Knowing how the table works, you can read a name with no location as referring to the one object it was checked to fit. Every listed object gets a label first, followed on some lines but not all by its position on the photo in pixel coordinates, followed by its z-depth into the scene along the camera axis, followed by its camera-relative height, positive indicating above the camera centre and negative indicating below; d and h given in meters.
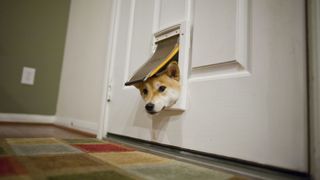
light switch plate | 1.86 +0.26
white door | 0.53 +0.10
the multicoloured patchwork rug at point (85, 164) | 0.48 -0.14
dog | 0.76 +0.09
